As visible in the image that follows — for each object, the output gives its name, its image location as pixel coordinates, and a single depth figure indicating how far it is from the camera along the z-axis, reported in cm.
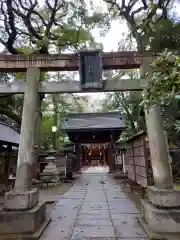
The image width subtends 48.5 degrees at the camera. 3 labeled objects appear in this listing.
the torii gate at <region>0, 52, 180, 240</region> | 427
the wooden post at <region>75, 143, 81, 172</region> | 1862
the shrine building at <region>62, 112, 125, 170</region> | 1802
